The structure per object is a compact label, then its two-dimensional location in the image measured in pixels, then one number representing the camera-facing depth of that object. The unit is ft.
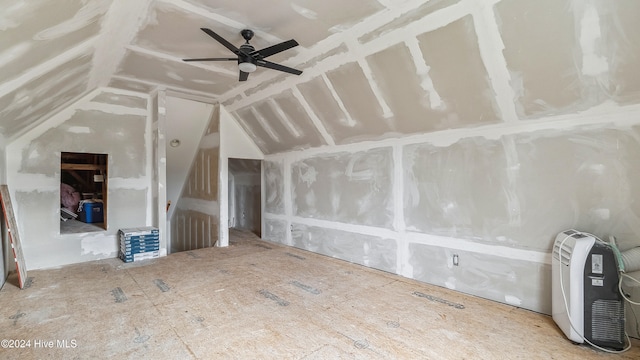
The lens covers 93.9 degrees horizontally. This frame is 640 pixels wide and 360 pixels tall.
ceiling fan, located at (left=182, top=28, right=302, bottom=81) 9.39
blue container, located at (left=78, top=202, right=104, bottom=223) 18.37
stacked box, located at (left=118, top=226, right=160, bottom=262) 15.47
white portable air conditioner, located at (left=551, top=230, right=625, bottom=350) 7.82
